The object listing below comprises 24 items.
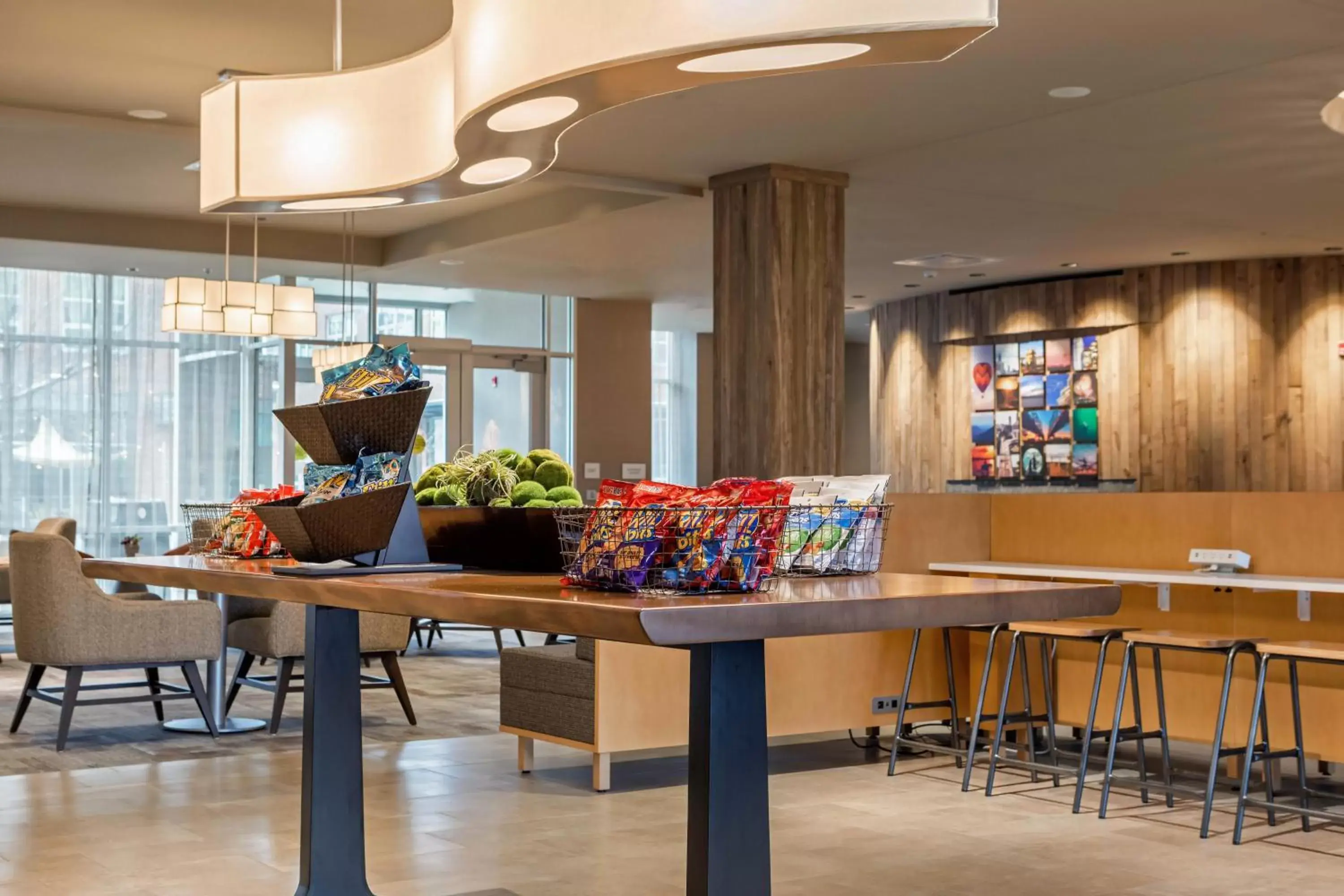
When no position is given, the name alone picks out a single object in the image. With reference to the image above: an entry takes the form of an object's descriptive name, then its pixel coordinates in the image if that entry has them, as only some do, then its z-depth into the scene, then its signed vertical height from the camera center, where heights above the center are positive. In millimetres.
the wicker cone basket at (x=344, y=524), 2443 -83
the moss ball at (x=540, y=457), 2886 +40
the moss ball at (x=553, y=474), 2793 +3
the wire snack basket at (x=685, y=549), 1743 -92
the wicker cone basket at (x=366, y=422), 2559 +99
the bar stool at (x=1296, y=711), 4297 -764
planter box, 2480 -115
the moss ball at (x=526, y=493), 2670 -33
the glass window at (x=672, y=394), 16547 +963
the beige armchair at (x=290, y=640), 6348 -752
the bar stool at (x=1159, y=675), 4531 -693
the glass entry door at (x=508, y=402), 13320 +713
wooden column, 7945 +873
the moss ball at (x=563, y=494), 2727 -36
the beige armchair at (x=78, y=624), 6008 -640
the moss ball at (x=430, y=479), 3059 -7
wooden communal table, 1521 -169
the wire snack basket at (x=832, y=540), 2061 -97
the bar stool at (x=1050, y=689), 4906 -802
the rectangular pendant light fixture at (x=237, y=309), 8086 +990
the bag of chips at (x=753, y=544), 1751 -87
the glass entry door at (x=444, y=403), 12992 +682
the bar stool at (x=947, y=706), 5465 -962
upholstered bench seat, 5109 -807
